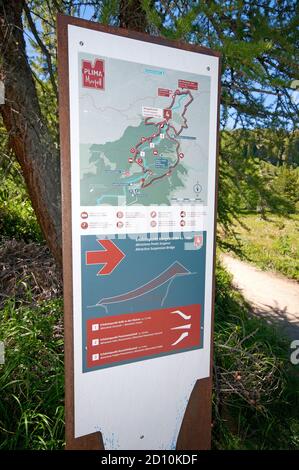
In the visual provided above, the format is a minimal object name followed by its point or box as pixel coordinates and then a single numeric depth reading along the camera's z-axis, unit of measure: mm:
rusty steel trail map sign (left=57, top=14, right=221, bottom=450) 1855
